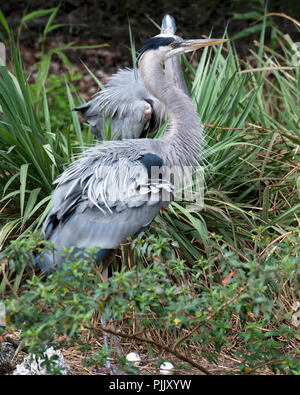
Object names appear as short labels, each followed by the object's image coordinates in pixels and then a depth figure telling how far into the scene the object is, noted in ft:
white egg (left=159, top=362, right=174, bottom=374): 20.95
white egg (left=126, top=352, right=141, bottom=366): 22.50
